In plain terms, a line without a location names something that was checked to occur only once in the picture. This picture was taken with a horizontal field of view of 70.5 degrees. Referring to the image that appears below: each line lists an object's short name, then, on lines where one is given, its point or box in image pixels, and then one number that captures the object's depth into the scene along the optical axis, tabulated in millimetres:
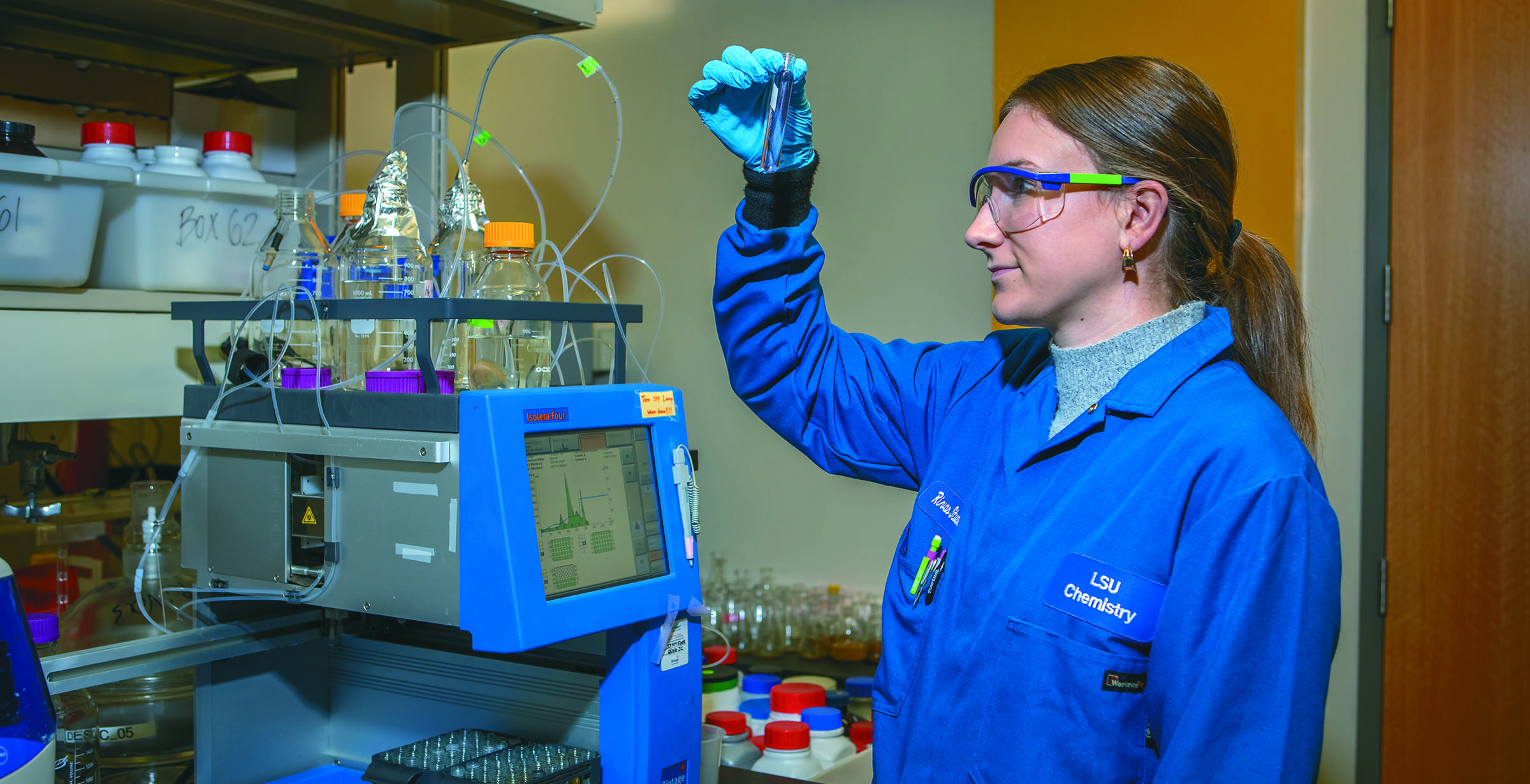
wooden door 2389
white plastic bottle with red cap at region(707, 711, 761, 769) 1931
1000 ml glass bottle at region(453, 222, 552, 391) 1431
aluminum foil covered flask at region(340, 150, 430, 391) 1475
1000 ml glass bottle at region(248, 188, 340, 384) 1426
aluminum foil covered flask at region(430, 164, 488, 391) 1536
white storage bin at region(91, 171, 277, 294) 1660
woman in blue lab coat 946
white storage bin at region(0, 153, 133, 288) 1473
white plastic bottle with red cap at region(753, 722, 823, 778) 1893
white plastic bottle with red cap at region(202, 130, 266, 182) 1759
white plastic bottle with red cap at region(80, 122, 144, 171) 1635
